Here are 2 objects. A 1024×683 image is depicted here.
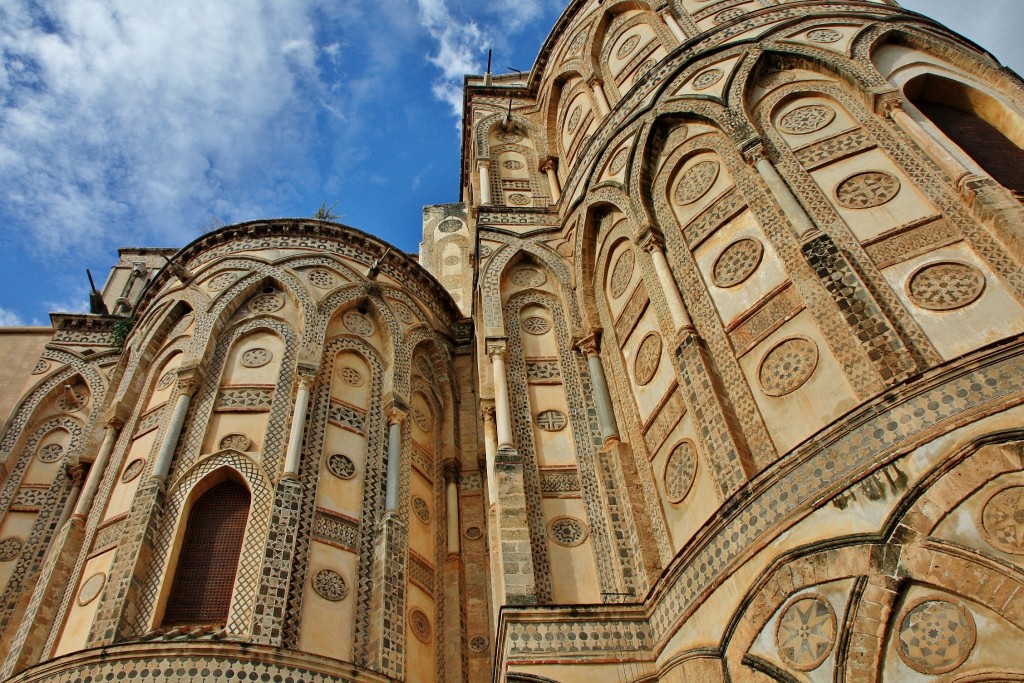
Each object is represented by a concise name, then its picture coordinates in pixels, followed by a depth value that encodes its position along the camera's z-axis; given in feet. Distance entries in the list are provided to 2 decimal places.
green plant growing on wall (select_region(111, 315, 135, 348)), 46.39
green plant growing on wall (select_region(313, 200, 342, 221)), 48.79
